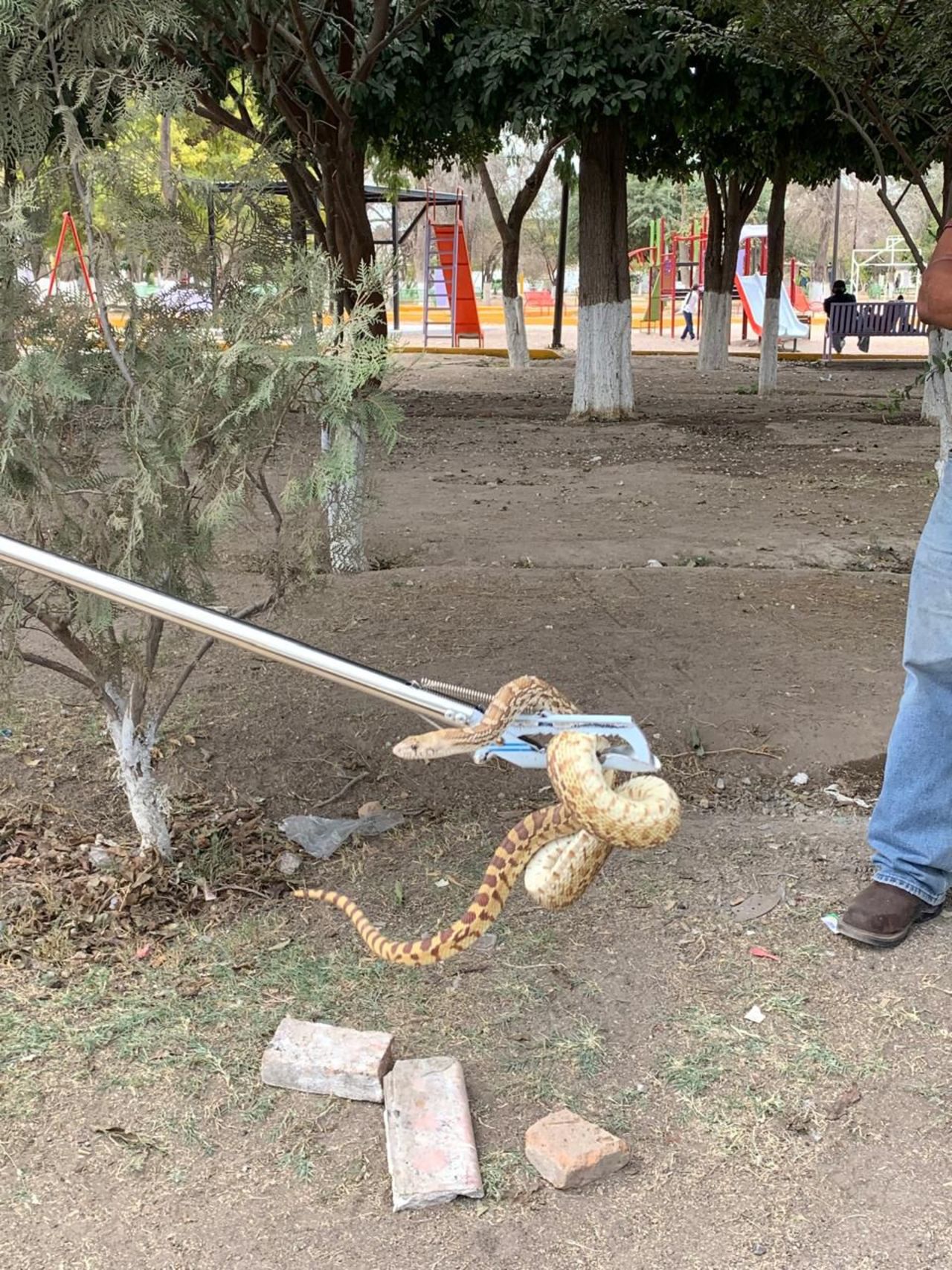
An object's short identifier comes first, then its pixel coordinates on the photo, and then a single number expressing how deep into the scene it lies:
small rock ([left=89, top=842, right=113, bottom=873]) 3.34
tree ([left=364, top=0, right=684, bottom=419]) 10.19
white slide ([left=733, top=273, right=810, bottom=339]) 29.00
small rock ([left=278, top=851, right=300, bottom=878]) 3.44
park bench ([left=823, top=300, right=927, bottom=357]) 23.84
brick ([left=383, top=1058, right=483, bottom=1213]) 2.29
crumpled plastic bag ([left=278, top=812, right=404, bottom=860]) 3.55
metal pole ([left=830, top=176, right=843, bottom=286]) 40.83
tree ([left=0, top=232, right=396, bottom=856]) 2.81
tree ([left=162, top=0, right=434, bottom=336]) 4.79
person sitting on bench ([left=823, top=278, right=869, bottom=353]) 23.98
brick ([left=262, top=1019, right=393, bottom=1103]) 2.54
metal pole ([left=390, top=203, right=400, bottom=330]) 22.03
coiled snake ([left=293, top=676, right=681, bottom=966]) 1.62
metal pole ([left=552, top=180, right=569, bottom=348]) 22.11
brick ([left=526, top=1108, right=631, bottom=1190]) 2.32
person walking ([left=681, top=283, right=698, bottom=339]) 31.80
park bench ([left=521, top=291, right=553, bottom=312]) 47.22
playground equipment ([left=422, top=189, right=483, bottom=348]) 24.39
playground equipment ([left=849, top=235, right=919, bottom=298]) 42.84
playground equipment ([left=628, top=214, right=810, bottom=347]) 30.42
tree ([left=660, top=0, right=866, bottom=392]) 10.46
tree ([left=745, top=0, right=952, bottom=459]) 5.99
